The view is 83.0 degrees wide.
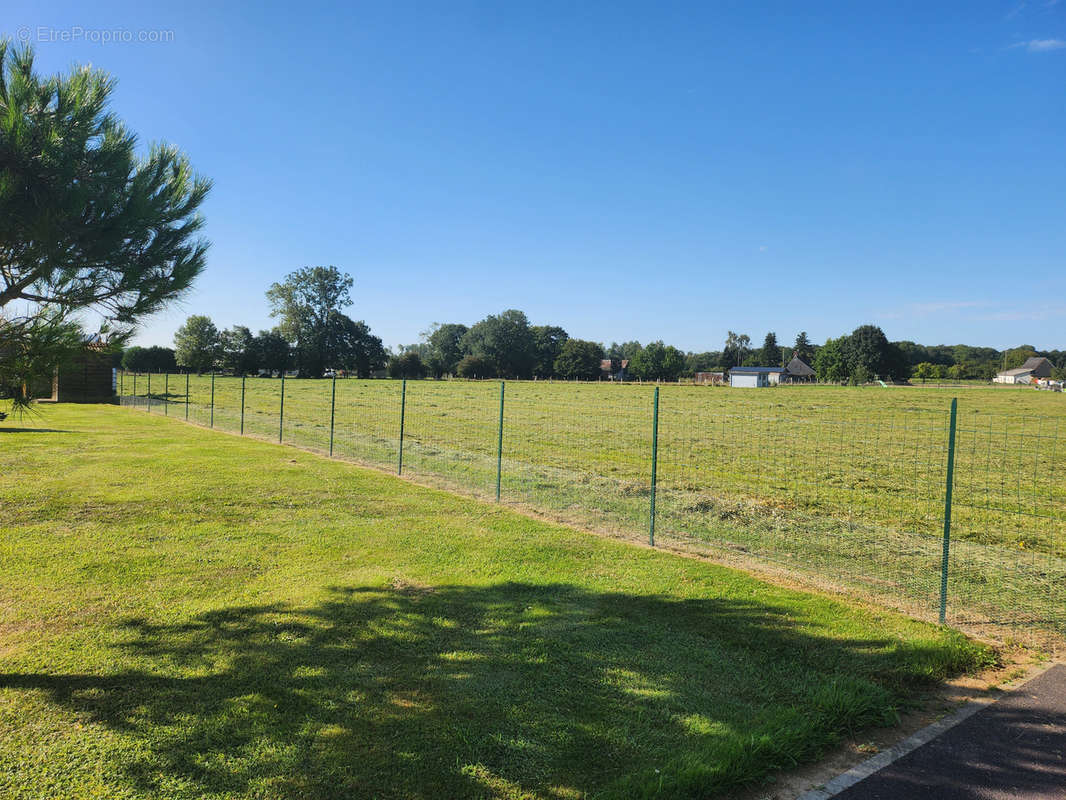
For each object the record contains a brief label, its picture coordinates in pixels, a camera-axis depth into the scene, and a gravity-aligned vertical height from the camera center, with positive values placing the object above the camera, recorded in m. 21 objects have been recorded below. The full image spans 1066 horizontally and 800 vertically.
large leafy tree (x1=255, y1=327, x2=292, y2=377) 68.94 +1.95
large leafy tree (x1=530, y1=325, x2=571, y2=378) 104.56 +5.30
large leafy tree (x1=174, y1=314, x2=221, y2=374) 63.09 +2.05
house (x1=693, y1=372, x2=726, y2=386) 87.01 +1.12
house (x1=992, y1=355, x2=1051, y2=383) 109.00 +5.24
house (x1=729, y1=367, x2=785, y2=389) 82.44 +1.44
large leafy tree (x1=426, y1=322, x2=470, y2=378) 99.91 +4.45
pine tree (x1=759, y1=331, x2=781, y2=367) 124.31 +7.60
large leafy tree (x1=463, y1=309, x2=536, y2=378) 99.25 +5.57
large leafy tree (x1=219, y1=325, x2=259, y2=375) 66.06 +1.75
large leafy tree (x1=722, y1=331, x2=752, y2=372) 129.38 +7.89
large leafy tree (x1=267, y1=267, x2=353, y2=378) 75.19 +7.50
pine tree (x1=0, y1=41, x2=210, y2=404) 3.16 +0.82
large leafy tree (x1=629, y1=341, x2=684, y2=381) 111.09 +3.83
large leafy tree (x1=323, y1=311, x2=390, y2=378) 77.12 +3.16
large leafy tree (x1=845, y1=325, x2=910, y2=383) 92.94 +6.14
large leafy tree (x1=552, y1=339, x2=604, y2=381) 100.88 +3.19
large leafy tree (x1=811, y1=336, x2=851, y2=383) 96.56 +4.87
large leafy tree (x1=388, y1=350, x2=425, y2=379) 81.62 +1.06
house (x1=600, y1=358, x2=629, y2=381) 116.91 +2.29
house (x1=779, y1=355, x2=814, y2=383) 110.98 +3.36
